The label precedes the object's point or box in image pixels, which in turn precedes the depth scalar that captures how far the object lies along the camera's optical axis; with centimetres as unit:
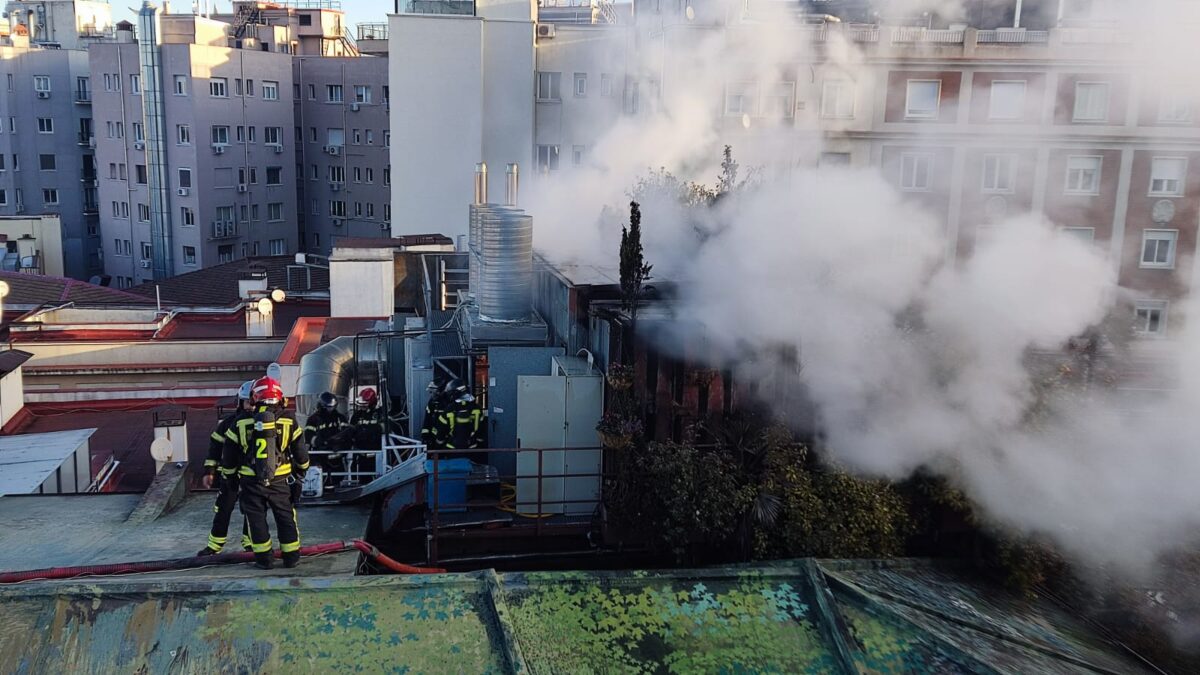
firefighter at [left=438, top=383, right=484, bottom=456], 945
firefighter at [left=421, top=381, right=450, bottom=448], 949
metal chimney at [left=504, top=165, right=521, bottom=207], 1541
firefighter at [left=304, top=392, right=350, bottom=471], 982
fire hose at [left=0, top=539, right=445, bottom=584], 596
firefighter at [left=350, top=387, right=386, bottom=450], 1002
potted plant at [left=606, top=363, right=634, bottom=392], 841
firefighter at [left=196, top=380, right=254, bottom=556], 661
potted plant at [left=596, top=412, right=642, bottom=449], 820
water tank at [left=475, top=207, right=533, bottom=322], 1129
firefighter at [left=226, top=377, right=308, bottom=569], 648
